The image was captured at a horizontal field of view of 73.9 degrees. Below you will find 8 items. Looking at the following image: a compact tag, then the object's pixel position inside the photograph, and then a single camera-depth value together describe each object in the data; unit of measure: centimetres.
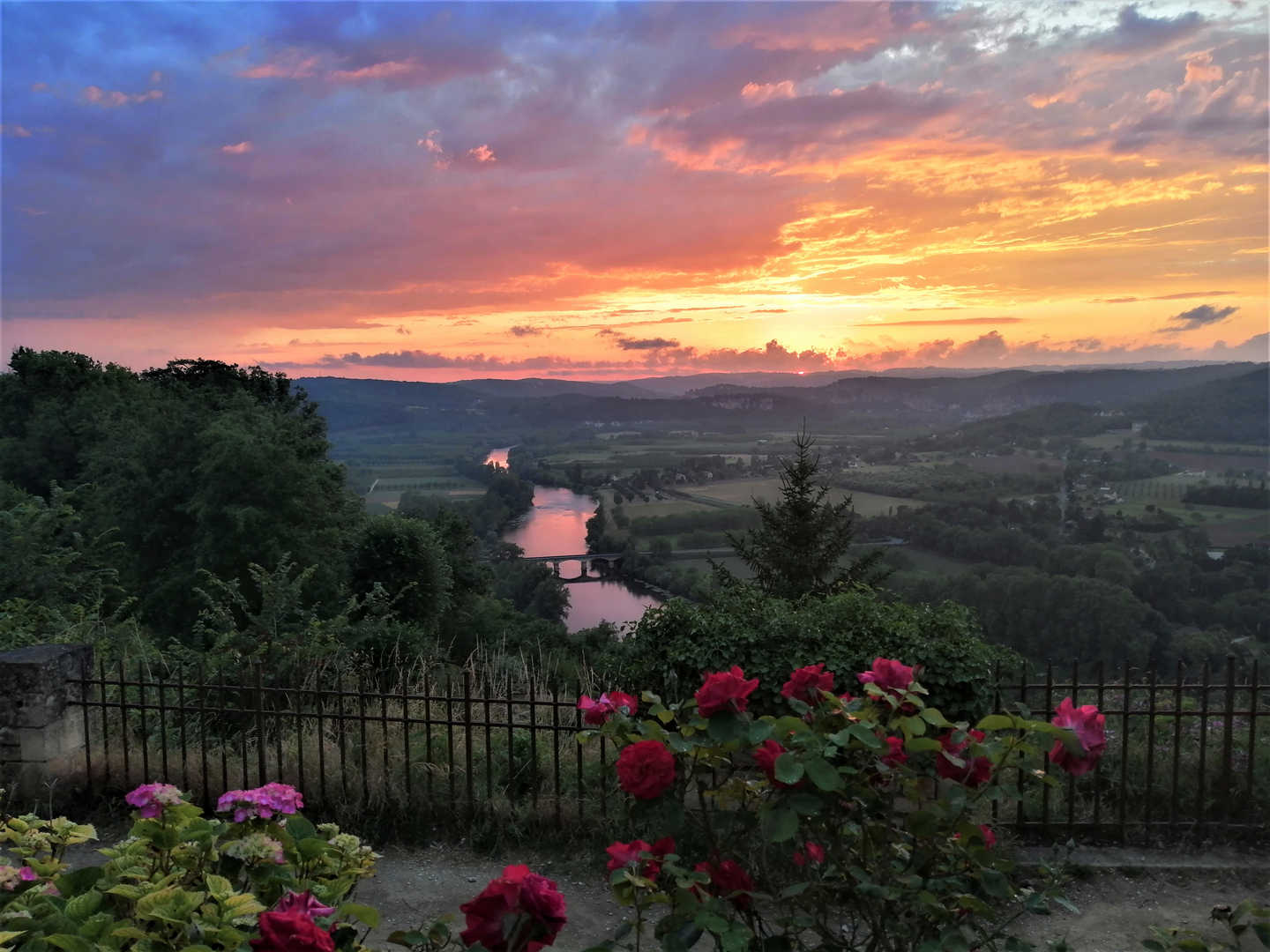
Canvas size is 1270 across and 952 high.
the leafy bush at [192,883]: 204
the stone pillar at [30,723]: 535
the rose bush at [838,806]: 214
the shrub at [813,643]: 507
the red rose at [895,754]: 226
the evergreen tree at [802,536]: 2172
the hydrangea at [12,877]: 239
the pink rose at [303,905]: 193
